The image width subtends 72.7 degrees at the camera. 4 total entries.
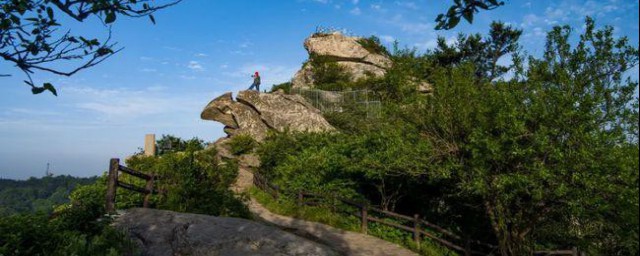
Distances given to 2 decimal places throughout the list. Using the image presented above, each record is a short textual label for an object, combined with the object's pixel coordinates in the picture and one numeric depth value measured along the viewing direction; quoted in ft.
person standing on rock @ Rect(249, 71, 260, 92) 117.37
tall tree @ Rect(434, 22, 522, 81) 128.77
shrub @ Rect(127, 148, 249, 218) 39.91
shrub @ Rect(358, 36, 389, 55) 152.58
